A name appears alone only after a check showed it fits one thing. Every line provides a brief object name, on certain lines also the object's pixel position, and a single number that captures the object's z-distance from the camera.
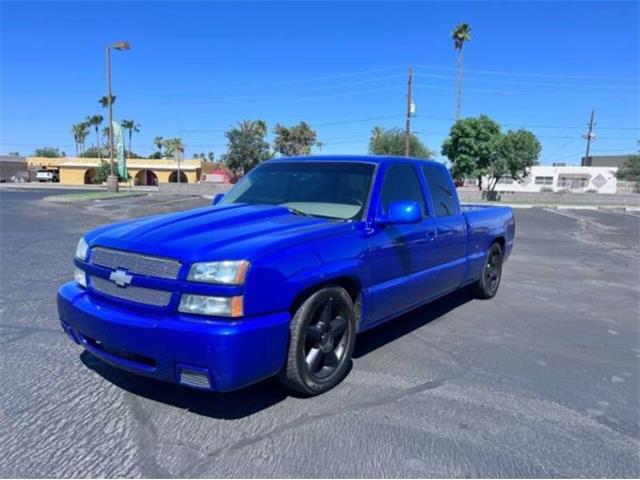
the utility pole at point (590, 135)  71.88
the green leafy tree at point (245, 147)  53.03
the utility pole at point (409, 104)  35.02
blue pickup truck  2.82
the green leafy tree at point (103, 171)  53.18
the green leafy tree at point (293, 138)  68.88
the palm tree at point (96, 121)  100.01
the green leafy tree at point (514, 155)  39.91
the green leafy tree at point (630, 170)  59.19
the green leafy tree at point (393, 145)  50.75
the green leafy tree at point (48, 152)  109.94
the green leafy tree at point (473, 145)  38.47
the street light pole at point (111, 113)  25.84
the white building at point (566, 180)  59.75
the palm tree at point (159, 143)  107.62
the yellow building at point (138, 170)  63.41
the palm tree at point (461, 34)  52.78
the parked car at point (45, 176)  62.66
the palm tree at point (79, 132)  106.81
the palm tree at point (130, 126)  104.75
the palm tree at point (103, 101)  72.97
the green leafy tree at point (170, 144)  99.32
